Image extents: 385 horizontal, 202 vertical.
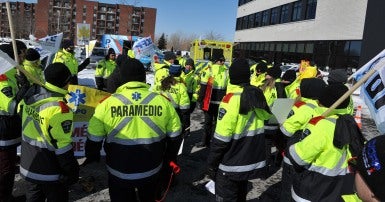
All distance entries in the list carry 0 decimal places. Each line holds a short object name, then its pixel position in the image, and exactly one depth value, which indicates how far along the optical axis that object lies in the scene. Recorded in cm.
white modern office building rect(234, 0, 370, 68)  2920
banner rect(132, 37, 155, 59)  993
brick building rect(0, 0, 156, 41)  10988
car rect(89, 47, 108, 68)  2609
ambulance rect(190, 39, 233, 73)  2153
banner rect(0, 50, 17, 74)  329
